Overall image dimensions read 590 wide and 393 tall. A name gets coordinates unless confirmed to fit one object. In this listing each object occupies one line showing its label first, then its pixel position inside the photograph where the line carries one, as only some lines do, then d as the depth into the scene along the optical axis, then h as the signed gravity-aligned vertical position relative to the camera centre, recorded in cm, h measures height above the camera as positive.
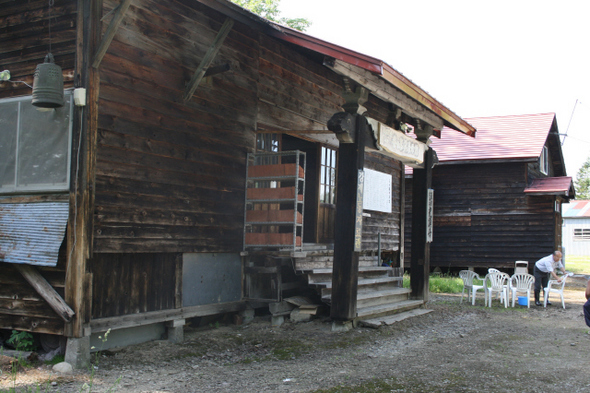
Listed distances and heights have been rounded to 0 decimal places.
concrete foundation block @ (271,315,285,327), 826 -142
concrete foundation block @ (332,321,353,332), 761 -137
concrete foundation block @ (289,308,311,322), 831 -136
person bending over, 1160 -73
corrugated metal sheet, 602 -13
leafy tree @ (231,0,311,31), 2768 +1123
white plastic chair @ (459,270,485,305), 1167 -101
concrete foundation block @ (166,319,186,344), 726 -143
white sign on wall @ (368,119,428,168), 823 +141
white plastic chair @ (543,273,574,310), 1140 -117
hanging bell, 578 +144
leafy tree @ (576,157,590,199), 4969 +497
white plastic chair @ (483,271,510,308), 1112 -110
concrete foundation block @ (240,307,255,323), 854 -140
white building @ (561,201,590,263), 3569 +43
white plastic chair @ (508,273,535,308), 1133 -104
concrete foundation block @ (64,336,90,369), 587 -143
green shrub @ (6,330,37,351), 634 -142
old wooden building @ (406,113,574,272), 1770 +106
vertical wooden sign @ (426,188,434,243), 1027 +31
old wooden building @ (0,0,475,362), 611 +79
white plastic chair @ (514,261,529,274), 1620 -104
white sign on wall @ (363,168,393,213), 1248 +93
